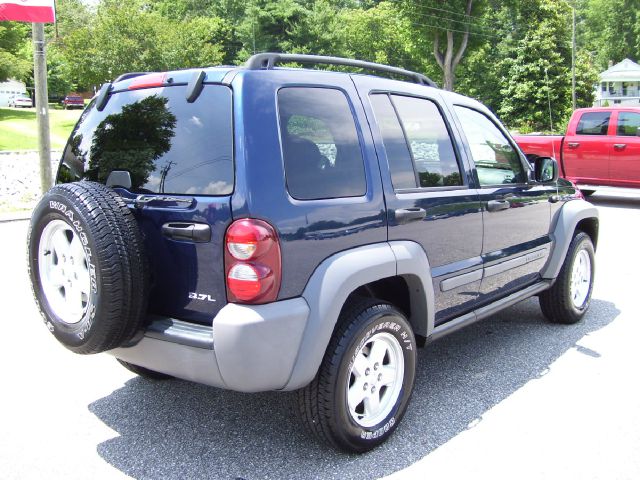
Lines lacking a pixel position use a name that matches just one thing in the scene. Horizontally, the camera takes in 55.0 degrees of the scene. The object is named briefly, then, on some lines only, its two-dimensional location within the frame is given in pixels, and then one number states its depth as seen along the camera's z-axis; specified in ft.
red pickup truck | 40.42
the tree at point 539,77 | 142.10
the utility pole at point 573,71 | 122.91
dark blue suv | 8.94
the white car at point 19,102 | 204.65
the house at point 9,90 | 210.18
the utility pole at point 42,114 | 36.68
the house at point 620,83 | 219.61
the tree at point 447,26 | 124.98
